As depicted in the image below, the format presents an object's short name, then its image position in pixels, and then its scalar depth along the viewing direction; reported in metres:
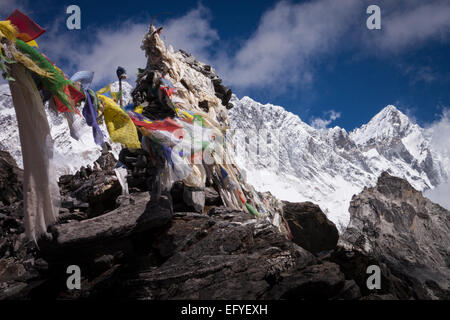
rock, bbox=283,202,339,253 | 13.90
